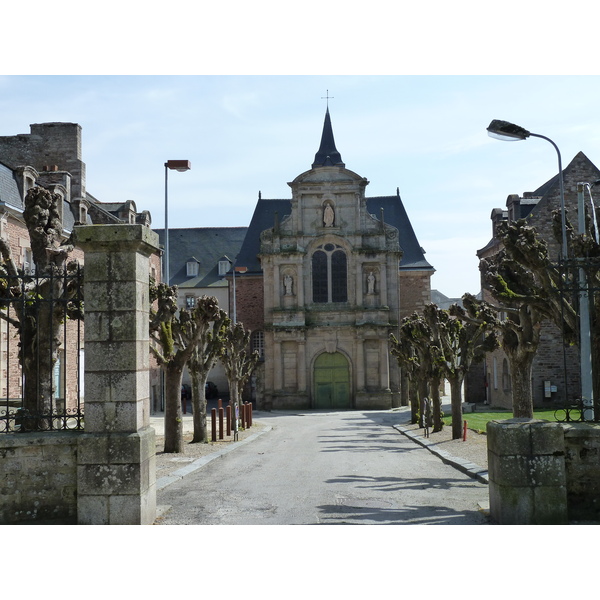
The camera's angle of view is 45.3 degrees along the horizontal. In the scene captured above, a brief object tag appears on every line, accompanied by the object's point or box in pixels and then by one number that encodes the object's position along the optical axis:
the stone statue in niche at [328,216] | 40.19
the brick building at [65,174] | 24.77
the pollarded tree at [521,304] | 10.18
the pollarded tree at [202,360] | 17.27
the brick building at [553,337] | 29.17
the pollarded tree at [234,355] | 25.44
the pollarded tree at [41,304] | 8.25
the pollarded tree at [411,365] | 26.03
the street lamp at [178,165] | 20.95
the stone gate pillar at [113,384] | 7.18
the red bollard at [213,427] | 18.97
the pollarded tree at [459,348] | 18.19
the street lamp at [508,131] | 12.34
